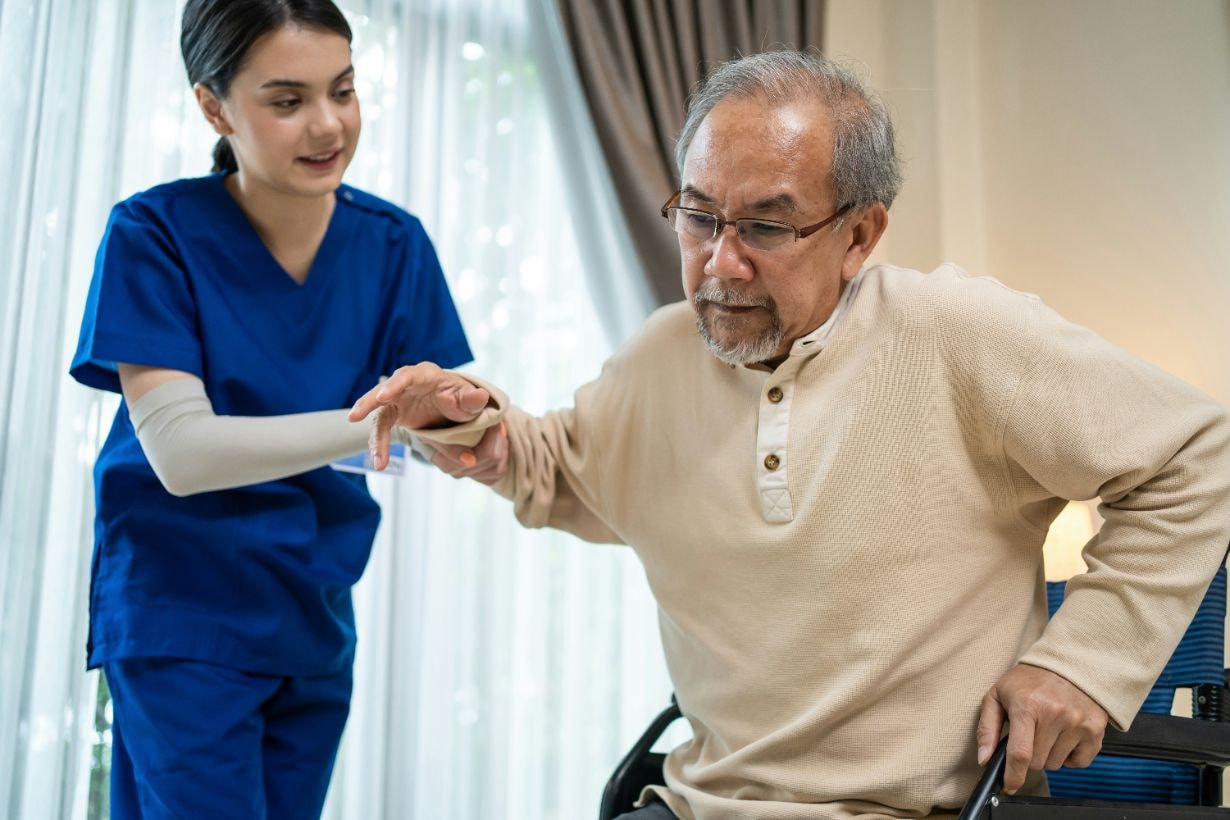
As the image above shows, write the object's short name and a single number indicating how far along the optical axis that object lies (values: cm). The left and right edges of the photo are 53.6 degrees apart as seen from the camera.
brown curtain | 289
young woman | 157
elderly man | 130
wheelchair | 122
